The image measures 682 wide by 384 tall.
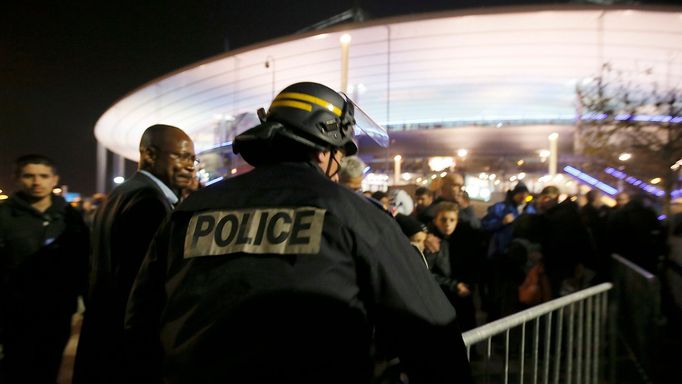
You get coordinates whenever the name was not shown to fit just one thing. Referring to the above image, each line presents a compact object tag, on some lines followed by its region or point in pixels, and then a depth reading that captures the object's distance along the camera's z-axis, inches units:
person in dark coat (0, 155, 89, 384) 139.6
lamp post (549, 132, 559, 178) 903.6
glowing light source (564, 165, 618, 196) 667.4
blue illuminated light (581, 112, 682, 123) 424.5
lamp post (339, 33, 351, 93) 431.8
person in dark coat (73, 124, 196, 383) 92.4
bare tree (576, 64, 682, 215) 415.5
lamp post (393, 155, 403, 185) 1058.6
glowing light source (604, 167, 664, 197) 494.9
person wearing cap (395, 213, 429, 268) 142.9
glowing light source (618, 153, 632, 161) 478.1
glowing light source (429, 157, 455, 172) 1083.9
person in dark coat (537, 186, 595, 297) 202.2
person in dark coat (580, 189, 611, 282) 214.7
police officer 48.3
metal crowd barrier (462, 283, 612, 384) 96.2
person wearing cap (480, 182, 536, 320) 212.8
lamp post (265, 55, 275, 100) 647.8
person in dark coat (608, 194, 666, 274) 231.0
